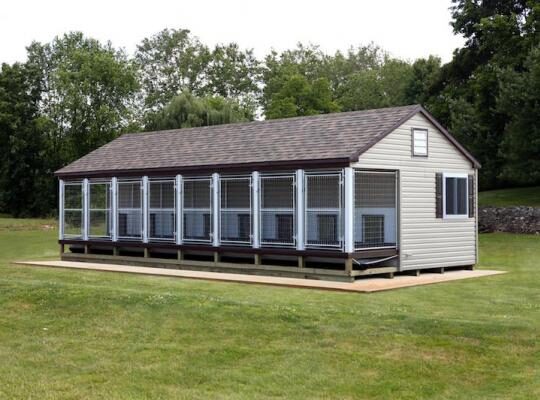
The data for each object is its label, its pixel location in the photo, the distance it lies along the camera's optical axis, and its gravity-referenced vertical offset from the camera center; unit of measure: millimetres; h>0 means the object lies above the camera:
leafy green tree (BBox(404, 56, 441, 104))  49469 +8302
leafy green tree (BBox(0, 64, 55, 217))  55906 +3897
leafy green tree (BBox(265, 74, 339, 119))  56969 +8112
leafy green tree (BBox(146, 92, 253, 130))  44531 +5340
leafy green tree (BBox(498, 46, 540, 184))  30969 +3585
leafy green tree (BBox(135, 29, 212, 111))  69062 +12777
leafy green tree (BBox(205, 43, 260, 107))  69125 +11687
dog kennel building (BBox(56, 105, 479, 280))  16766 +221
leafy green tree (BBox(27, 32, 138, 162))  55625 +7719
